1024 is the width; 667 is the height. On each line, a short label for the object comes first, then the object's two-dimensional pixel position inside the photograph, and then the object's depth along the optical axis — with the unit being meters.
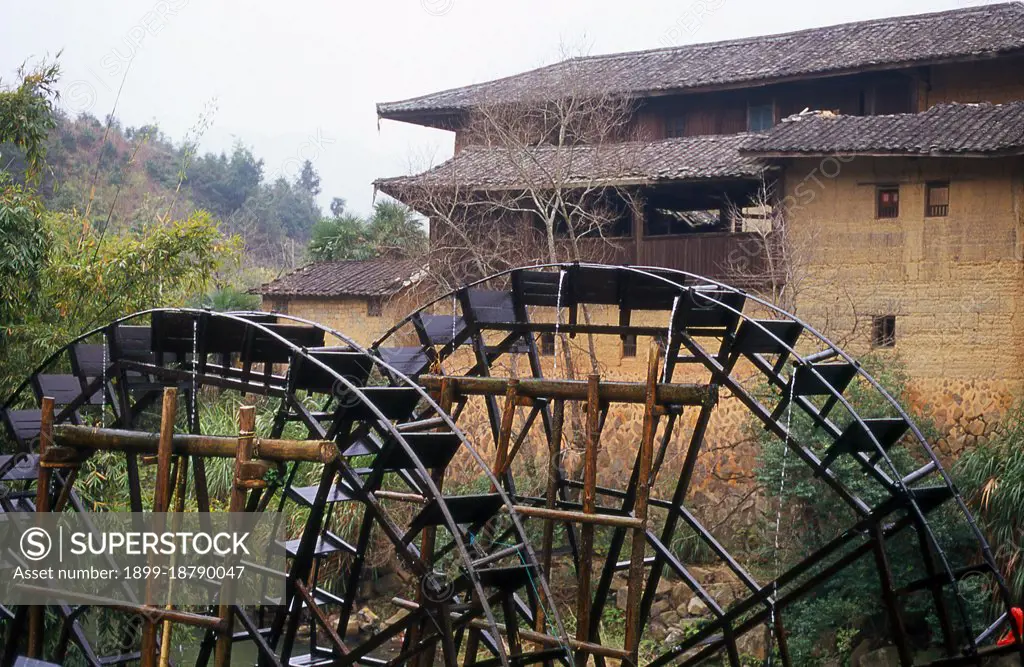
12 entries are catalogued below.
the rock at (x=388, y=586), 17.75
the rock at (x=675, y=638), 15.17
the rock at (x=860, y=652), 13.52
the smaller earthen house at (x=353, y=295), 21.23
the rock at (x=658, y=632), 15.38
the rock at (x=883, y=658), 13.23
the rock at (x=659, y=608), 15.80
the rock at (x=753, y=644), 14.45
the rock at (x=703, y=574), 15.88
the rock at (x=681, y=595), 15.90
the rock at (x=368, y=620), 16.92
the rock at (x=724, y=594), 15.48
